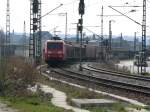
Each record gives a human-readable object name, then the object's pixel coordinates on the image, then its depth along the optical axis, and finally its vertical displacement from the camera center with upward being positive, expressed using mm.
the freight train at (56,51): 58375 -1744
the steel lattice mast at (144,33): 51681 +188
